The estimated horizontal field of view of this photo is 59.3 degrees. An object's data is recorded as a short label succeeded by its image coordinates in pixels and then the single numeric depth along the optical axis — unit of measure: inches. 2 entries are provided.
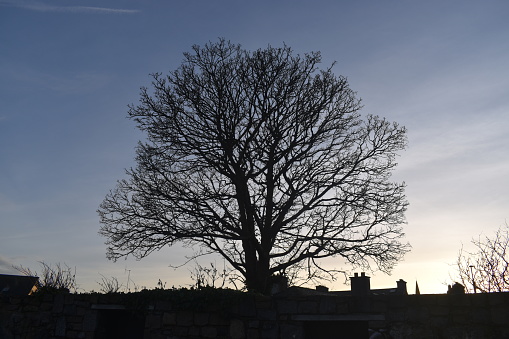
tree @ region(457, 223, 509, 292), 454.6
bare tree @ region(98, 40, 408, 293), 513.0
